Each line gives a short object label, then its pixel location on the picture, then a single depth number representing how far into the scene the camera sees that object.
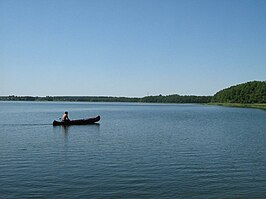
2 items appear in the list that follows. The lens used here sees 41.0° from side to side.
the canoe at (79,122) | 51.44
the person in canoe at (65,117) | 51.42
